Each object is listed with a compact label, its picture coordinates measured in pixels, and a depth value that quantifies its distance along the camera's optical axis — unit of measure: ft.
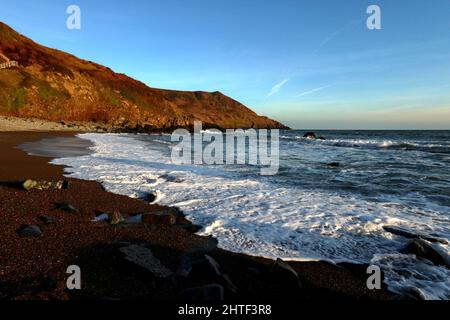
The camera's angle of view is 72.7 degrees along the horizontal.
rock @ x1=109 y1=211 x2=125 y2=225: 17.90
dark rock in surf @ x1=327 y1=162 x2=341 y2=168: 50.60
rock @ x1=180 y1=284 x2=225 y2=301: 10.09
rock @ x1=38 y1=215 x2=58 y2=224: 17.27
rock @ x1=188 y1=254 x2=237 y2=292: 11.36
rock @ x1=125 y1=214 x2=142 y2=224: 18.45
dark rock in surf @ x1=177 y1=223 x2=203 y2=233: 17.94
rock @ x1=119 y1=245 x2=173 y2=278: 12.07
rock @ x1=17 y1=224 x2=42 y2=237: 14.95
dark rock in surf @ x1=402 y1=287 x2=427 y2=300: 11.63
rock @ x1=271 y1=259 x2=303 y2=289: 11.94
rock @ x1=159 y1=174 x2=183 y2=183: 32.78
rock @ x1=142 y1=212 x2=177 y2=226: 18.53
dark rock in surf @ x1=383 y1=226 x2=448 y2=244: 17.74
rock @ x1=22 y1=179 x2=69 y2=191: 23.91
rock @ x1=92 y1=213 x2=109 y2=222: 18.50
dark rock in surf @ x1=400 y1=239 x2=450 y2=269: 14.76
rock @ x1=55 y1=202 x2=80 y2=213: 19.44
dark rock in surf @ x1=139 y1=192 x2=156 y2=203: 24.43
